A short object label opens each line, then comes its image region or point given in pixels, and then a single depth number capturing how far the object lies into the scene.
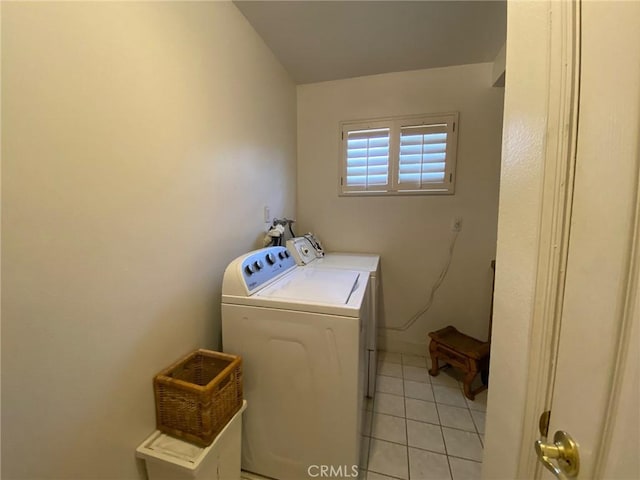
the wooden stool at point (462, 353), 1.88
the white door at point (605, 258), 0.32
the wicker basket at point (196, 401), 0.97
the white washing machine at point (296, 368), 1.13
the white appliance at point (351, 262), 1.76
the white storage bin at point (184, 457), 0.93
